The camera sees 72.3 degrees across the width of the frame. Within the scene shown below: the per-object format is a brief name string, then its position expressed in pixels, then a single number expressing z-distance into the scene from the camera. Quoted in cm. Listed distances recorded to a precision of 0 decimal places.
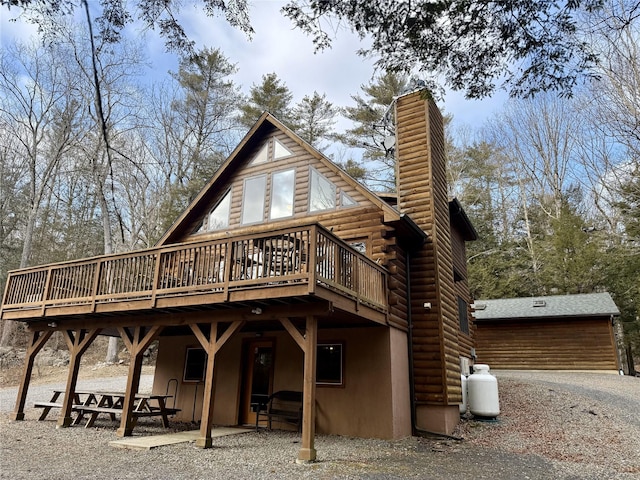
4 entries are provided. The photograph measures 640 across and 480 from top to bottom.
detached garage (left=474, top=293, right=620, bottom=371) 1822
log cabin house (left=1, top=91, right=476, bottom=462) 727
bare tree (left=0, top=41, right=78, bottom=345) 1883
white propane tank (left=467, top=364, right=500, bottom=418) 1014
